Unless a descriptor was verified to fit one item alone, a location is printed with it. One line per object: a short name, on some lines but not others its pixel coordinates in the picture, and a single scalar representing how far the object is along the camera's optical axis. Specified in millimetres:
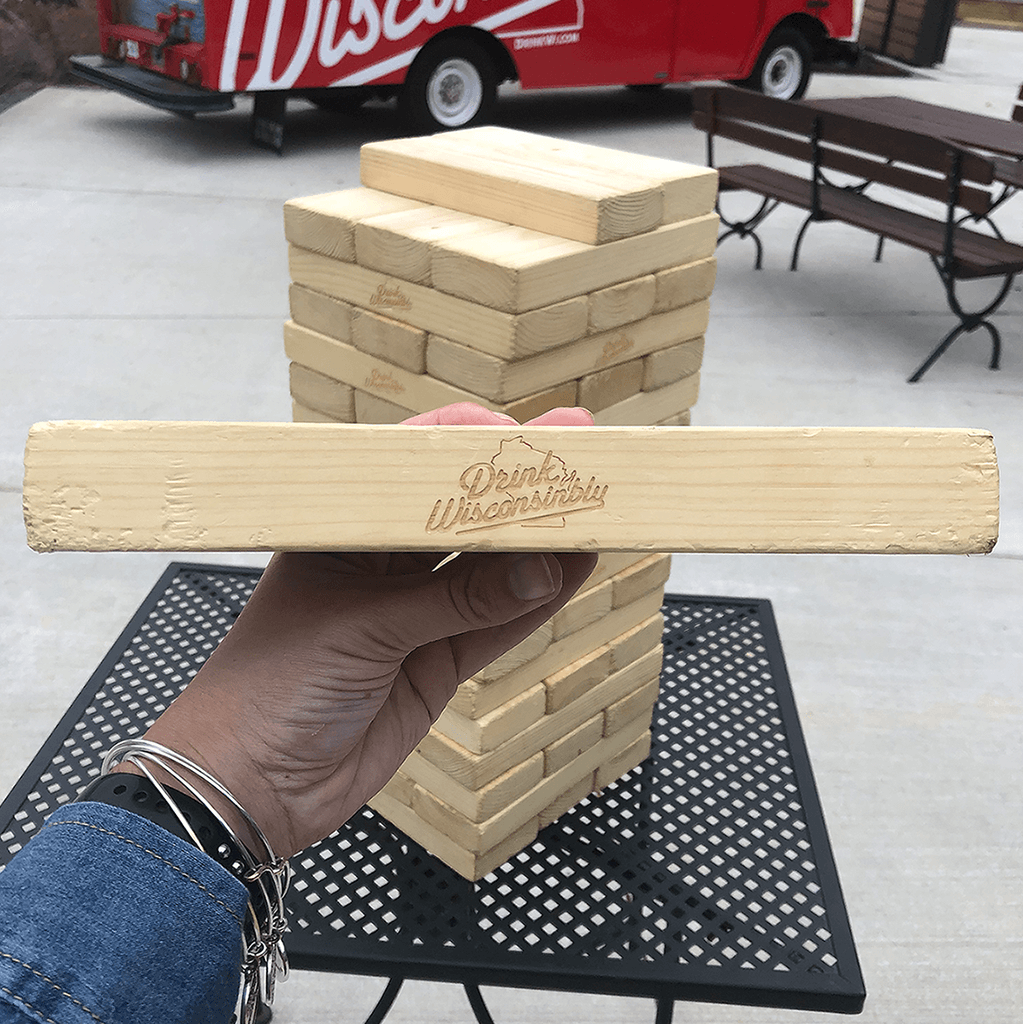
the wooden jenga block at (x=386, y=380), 555
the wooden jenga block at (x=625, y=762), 716
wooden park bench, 1673
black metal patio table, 550
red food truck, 2560
